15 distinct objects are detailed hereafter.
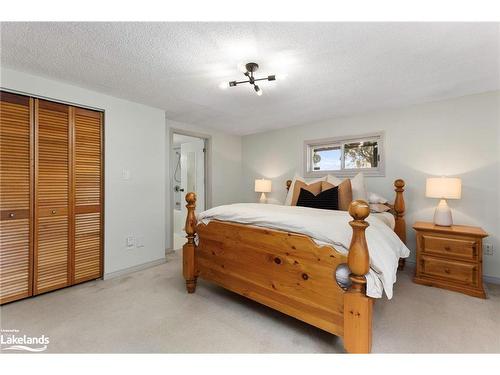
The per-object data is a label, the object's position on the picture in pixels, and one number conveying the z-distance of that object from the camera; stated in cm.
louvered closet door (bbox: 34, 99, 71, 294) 214
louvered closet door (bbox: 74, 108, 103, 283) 239
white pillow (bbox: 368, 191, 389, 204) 288
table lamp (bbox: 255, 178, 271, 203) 400
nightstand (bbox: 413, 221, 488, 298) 214
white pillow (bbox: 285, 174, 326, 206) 317
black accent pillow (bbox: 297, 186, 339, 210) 266
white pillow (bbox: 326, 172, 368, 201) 282
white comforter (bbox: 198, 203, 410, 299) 133
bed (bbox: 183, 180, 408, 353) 126
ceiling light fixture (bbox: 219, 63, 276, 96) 184
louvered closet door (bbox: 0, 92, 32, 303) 195
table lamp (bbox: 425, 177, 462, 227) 231
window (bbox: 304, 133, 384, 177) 323
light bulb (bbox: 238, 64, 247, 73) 185
